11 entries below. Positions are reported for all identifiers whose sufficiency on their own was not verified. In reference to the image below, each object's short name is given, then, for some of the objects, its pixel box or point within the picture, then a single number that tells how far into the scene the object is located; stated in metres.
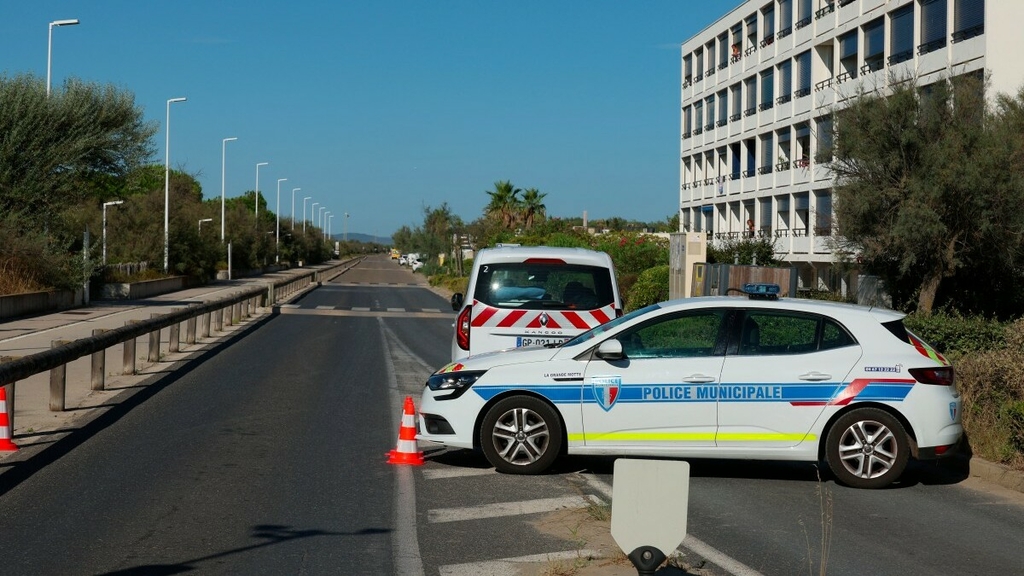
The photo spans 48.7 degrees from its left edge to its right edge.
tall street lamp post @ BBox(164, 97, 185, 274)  57.15
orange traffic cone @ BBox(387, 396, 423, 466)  9.88
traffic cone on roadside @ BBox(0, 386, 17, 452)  9.77
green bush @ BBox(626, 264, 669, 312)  33.47
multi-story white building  33.19
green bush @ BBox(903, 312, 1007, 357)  14.66
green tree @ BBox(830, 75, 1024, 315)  23.23
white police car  9.06
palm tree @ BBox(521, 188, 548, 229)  91.81
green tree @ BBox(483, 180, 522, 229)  91.06
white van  11.89
